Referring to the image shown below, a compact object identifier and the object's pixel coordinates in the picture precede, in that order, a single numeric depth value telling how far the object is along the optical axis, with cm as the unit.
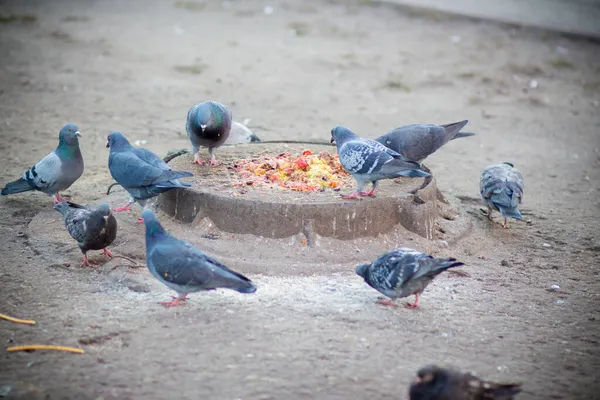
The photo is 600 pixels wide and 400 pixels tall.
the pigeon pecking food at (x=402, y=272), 982
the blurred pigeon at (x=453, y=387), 737
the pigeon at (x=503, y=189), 1346
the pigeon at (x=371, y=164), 1182
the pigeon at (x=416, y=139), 1359
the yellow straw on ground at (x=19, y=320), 960
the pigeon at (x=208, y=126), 1333
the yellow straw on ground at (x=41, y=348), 894
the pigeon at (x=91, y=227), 1122
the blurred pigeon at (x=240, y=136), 1625
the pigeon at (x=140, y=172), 1198
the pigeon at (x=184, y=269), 964
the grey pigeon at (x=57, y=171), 1353
